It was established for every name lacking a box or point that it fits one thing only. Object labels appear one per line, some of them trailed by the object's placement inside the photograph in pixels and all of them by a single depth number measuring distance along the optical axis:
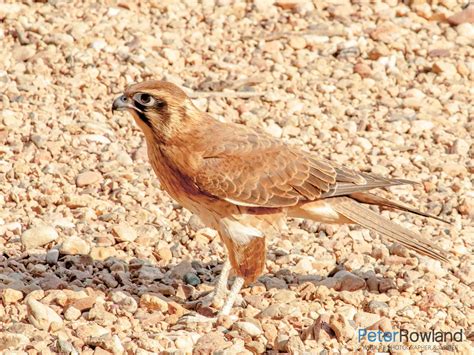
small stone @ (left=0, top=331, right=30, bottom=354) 12.36
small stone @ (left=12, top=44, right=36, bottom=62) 19.84
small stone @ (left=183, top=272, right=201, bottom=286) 14.92
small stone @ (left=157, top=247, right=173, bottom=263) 15.30
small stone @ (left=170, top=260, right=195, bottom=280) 14.98
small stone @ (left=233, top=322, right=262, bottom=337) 13.18
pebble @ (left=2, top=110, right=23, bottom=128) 17.91
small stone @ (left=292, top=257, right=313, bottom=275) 15.20
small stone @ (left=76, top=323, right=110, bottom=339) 12.73
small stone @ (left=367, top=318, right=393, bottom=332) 13.35
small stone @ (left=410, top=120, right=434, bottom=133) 19.00
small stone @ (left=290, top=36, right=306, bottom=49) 21.02
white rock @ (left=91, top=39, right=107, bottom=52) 20.30
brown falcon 13.70
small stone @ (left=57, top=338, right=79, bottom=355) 12.28
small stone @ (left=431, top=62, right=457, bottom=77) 20.50
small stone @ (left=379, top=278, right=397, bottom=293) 14.68
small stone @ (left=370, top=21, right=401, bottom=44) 21.34
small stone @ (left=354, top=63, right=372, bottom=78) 20.41
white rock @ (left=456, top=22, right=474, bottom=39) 21.80
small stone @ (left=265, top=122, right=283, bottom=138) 18.58
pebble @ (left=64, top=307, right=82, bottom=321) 13.31
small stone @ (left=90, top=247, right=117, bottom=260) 15.09
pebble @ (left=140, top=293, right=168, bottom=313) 13.89
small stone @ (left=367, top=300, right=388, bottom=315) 13.90
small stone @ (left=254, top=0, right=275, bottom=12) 21.98
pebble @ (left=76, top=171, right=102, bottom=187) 16.72
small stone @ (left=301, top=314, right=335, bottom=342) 13.05
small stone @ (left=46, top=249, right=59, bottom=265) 14.85
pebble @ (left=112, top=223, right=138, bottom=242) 15.46
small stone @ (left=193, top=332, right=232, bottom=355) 12.71
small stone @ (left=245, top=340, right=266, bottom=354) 12.88
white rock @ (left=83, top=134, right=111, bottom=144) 17.78
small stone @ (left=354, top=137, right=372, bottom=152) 18.45
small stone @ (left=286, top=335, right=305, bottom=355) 12.56
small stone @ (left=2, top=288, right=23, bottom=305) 13.56
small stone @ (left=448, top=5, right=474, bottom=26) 22.05
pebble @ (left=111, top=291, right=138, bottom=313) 13.72
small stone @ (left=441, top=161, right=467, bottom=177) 17.73
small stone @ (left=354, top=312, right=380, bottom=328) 13.60
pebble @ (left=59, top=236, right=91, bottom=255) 15.06
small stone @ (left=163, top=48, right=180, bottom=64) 20.27
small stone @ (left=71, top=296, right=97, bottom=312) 13.58
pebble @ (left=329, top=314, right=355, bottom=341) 13.05
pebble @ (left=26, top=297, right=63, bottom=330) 12.97
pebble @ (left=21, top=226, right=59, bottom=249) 15.12
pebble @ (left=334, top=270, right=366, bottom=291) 14.66
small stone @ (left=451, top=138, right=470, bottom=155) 18.34
